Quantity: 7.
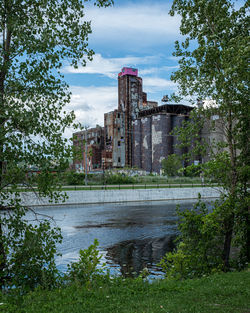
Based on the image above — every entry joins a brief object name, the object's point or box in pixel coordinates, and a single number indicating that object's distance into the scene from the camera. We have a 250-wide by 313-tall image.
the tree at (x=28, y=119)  6.50
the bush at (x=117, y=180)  49.12
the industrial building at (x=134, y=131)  91.19
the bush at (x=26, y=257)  6.50
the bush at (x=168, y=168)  71.75
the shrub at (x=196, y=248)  8.46
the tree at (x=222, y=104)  8.68
